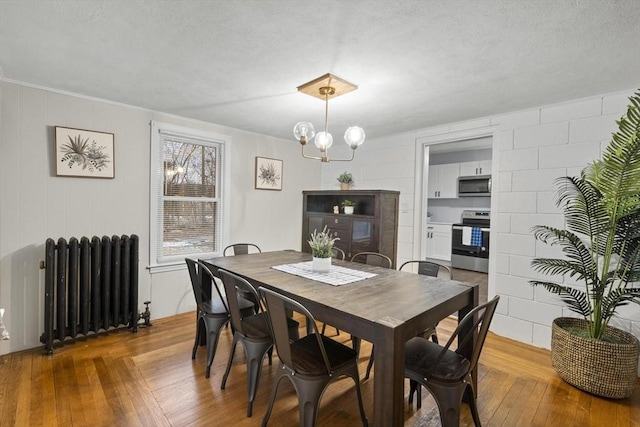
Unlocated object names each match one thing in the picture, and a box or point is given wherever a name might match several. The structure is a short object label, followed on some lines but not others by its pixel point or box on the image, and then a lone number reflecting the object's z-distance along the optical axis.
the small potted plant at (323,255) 2.42
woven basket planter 2.11
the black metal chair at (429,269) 2.61
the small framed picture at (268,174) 4.28
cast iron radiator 2.63
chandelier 2.29
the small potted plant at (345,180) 4.54
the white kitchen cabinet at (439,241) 6.40
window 3.39
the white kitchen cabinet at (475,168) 5.79
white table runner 2.16
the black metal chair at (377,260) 3.11
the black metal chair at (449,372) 1.53
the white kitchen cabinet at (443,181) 6.26
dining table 1.35
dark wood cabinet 3.88
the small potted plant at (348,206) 4.27
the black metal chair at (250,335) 1.93
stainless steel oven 5.55
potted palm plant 2.02
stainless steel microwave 5.71
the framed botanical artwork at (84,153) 2.75
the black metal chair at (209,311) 2.36
